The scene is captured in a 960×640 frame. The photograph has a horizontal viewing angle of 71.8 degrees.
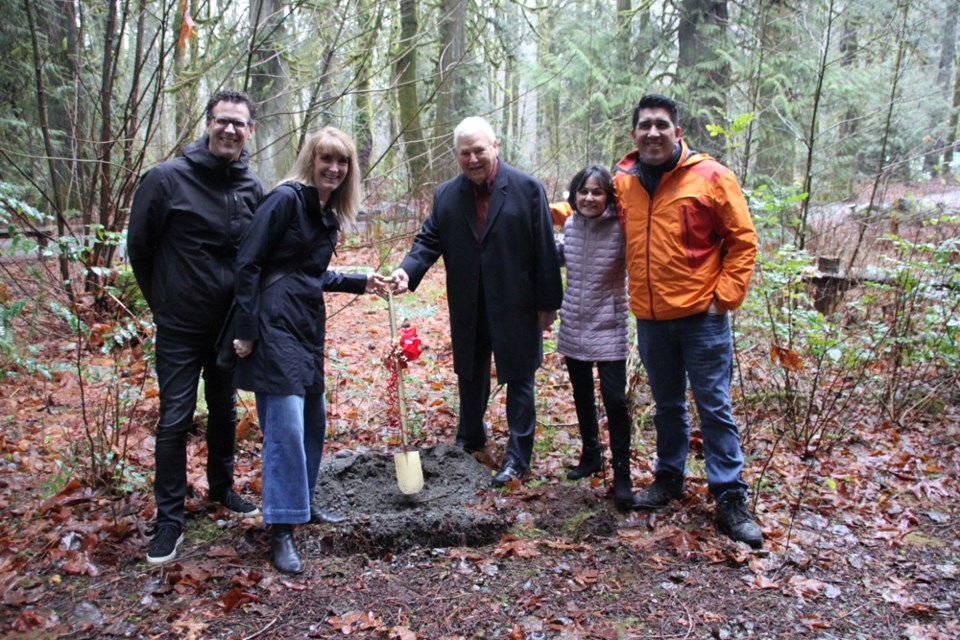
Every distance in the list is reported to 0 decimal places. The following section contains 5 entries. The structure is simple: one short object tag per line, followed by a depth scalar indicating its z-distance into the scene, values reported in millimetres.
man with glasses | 3287
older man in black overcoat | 4191
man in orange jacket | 3510
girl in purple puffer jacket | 3980
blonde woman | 3197
